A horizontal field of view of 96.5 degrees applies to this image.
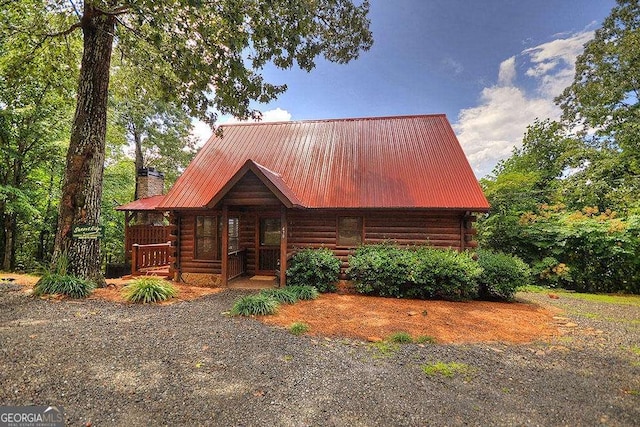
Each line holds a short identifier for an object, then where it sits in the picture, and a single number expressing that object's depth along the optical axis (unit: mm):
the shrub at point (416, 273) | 8320
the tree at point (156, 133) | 16484
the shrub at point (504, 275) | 8539
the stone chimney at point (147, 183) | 14023
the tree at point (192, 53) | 6574
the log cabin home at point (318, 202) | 9181
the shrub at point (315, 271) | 8977
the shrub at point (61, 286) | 6914
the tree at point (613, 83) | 10391
